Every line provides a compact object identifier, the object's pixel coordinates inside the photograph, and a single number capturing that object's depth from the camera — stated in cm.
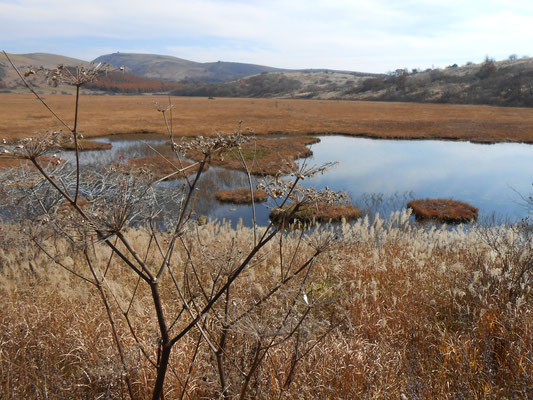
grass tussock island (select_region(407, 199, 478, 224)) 1595
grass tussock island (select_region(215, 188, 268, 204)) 1858
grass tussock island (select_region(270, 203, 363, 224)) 1575
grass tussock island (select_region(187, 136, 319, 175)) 2573
